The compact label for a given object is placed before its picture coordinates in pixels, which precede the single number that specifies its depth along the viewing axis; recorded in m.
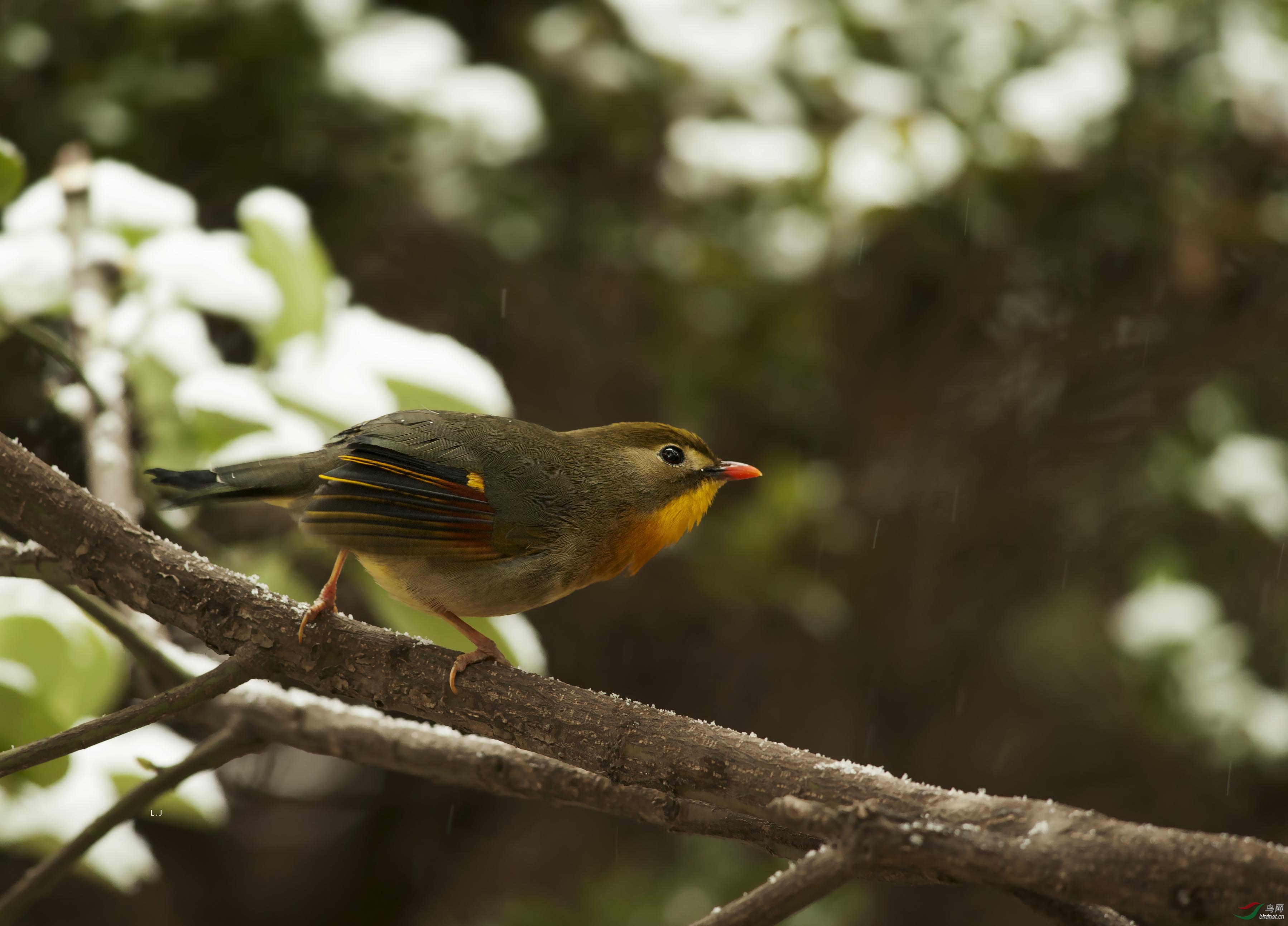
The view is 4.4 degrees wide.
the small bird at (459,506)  3.56
